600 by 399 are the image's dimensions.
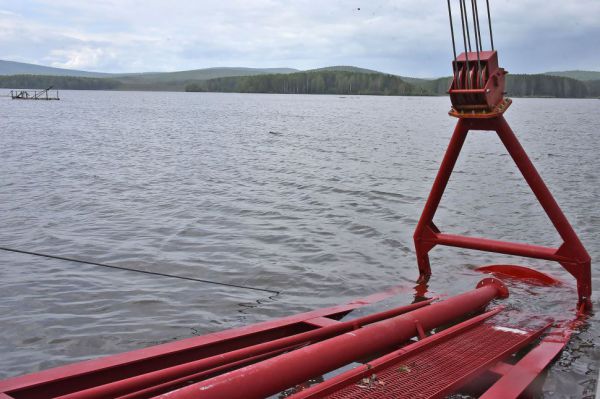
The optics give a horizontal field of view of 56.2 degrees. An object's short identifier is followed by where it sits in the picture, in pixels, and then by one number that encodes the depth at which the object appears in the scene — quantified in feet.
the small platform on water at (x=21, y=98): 426.59
